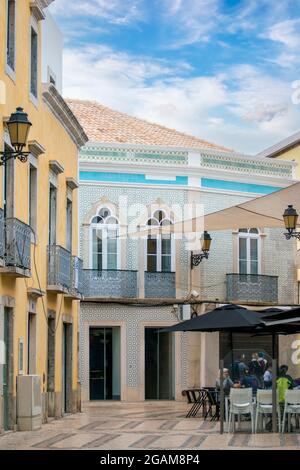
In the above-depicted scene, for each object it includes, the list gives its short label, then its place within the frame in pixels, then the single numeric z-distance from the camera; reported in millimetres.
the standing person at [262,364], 27112
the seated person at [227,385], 21000
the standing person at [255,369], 26797
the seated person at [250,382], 21731
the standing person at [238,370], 25469
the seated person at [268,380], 22156
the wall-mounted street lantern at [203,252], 30141
